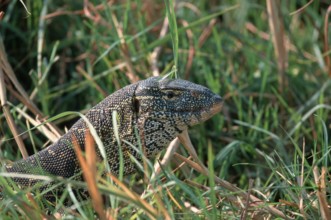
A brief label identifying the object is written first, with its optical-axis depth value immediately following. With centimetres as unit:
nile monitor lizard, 579
